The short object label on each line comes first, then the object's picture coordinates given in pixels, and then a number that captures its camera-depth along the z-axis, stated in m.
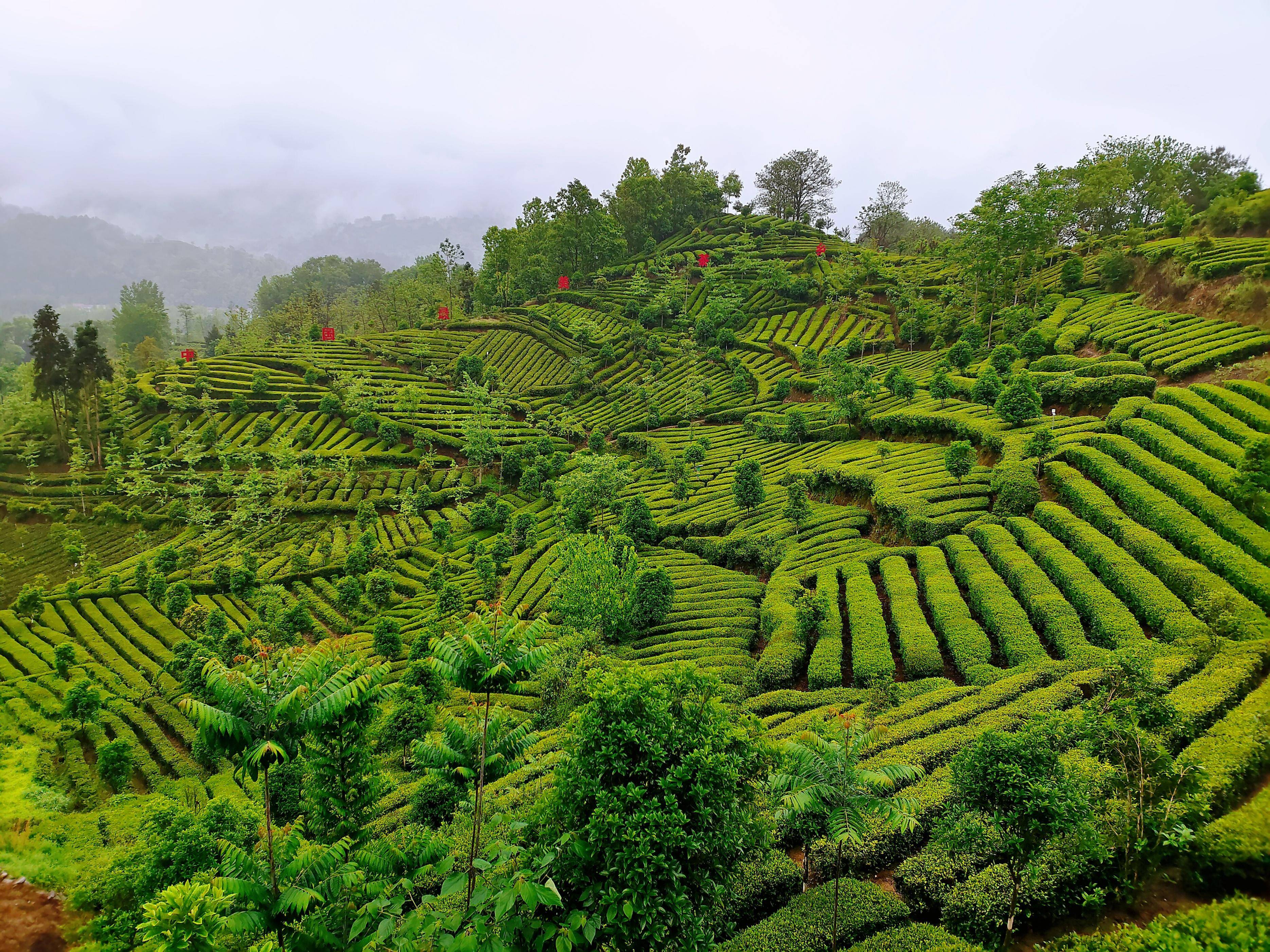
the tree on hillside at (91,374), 61.97
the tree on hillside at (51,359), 59.59
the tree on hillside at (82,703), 26.83
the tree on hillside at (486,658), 10.20
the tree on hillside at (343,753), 10.52
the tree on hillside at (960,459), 30.92
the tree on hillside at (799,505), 35.56
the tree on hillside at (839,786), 10.44
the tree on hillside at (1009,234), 55.19
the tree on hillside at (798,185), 121.44
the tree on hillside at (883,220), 112.62
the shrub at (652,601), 30.98
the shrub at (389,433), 67.56
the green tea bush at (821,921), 11.20
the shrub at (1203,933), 7.48
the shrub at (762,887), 12.77
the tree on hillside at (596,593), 29.38
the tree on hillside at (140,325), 138.12
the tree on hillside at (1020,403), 35.25
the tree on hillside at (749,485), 40.22
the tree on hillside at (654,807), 9.59
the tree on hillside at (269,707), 9.04
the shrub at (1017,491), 28.72
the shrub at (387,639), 33.03
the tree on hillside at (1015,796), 9.62
